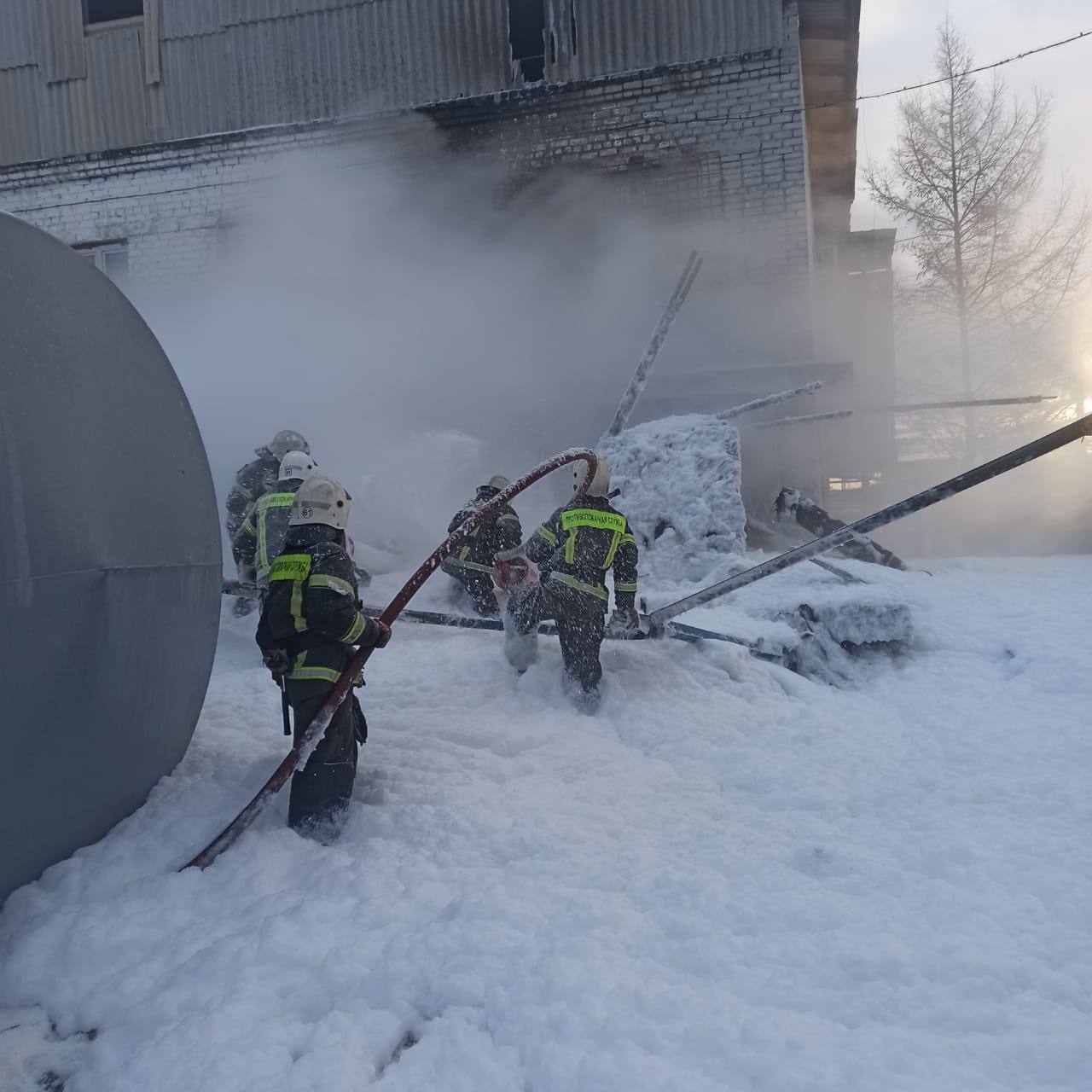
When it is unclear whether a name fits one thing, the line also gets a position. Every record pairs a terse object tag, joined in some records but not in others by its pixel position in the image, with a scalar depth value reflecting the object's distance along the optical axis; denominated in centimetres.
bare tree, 1532
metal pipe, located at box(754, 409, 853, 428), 845
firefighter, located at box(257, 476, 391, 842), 306
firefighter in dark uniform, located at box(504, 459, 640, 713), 438
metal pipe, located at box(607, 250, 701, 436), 775
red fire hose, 288
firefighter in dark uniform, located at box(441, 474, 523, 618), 610
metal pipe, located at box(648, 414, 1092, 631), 380
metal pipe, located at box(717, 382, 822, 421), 789
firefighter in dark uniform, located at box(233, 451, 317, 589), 529
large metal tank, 245
